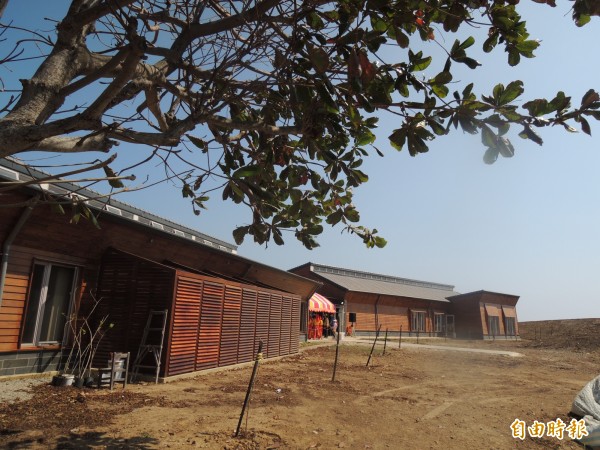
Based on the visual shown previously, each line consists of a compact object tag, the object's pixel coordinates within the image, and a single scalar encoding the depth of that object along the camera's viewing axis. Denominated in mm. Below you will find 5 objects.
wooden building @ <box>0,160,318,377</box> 8500
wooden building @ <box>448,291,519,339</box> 39875
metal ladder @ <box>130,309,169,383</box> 9773
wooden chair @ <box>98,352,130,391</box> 8641
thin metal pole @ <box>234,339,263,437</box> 5910
